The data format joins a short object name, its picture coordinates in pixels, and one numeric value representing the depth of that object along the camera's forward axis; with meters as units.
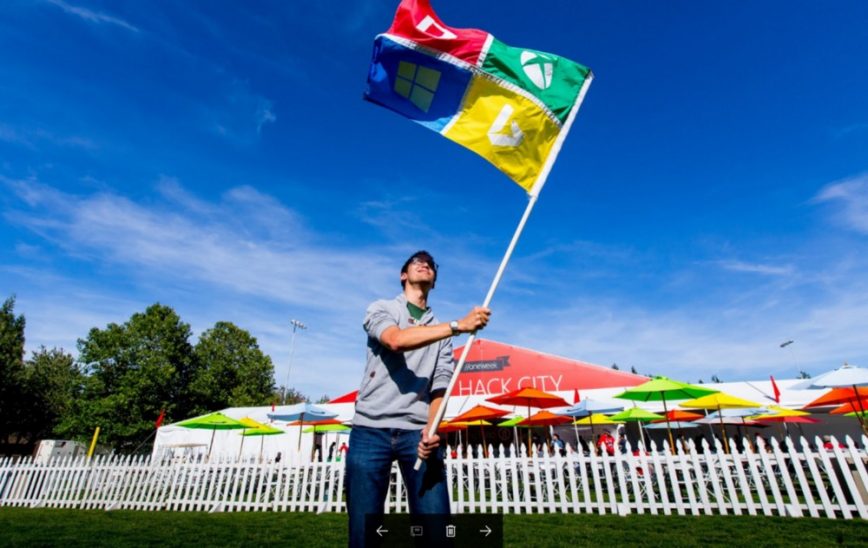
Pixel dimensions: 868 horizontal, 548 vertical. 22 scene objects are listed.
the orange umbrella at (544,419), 15.20
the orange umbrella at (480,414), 14.31
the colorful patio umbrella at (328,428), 19.42
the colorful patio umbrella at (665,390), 11.17
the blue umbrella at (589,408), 14.66
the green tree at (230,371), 36.22
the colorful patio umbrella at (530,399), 12.94
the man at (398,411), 2.12
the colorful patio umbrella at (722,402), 11.77
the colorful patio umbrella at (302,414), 15.45
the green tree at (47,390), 32.69
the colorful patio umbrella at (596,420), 15.92
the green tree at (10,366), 29.65
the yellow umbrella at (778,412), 14.52
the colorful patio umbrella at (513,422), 16.11
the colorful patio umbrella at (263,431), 15.33
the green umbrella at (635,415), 14.59
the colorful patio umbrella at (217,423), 14.66
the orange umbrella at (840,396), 11.84
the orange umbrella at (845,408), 13.91
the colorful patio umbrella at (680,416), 15.42
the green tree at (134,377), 30.62
